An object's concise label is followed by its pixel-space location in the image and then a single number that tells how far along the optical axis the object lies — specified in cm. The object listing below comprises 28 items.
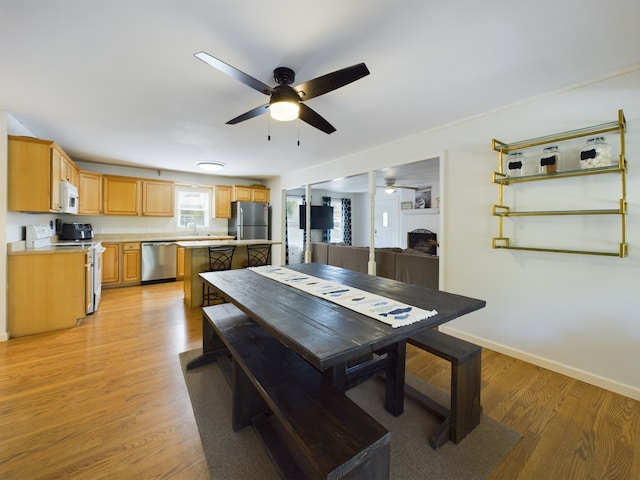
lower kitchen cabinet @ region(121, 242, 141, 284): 499
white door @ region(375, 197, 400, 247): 721
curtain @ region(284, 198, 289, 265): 627
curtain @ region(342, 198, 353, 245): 834
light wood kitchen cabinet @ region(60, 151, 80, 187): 342
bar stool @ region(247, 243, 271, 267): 453
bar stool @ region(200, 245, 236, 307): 394
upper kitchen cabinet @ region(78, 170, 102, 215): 459
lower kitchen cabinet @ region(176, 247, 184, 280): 550
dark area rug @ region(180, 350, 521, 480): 135
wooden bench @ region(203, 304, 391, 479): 96
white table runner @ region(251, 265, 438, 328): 132
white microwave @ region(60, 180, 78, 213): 341
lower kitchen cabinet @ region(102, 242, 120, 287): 481
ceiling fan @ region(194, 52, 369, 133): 151
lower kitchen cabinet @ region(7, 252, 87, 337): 282
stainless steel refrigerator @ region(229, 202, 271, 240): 608
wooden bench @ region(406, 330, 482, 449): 153
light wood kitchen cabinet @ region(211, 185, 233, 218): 620
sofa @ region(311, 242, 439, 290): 333
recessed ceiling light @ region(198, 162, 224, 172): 456
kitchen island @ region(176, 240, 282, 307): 384
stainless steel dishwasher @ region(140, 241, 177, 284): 512
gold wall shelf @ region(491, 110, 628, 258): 189
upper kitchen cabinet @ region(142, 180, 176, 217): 539
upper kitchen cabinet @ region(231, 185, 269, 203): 630
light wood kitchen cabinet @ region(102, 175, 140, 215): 497
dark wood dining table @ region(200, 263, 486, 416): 106
